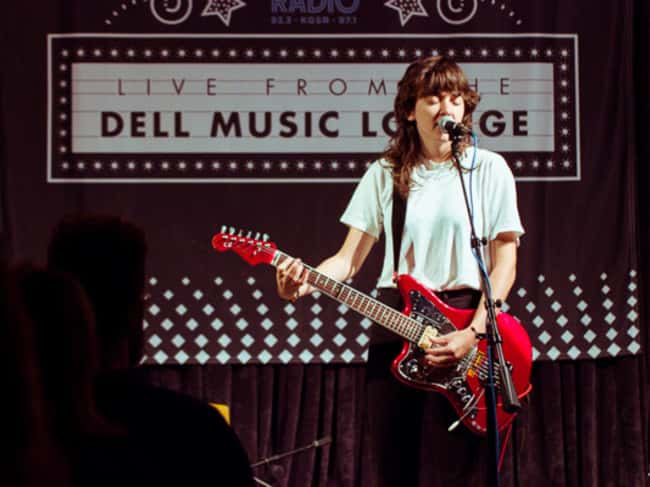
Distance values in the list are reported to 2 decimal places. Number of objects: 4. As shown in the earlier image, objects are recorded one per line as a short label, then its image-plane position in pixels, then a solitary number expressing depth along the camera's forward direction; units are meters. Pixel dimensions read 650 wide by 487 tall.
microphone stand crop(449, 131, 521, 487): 5.28
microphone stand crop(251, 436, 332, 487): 7.74
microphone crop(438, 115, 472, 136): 5.60
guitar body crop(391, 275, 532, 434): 6.19
